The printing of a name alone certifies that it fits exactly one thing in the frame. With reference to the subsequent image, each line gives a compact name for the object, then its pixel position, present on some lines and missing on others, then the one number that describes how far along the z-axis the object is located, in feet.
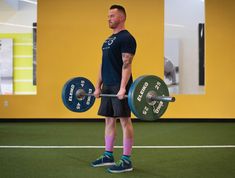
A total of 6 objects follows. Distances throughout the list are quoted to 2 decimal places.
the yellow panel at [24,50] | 19.63
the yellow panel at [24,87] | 19.58
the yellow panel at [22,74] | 19.60
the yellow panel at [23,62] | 19.64
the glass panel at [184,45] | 19.58
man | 7.74
